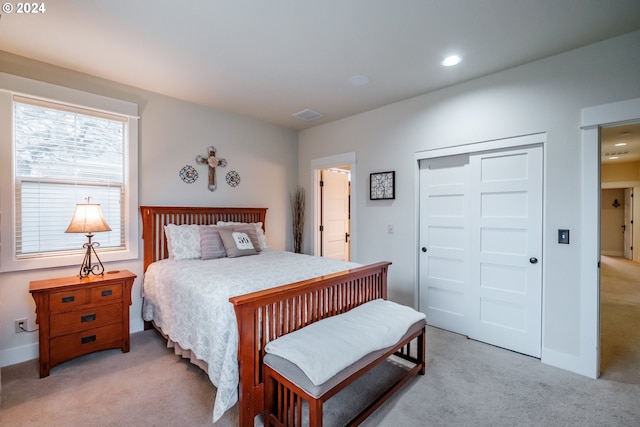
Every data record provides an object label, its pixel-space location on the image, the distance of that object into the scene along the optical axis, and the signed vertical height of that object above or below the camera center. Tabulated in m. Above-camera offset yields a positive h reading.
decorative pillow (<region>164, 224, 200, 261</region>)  3.04 -0.33
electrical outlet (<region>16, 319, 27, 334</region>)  2.50 -1.01
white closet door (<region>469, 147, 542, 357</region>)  2.60 -0.36
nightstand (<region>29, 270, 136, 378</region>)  2.26 -0.88
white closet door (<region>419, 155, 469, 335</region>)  3.07 -0.33
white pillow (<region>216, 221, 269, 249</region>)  3.60 -0.28
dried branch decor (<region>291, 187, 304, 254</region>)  4.72 -0.08
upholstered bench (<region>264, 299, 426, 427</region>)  1.45 -0.82
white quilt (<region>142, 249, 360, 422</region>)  1.75 -0.65
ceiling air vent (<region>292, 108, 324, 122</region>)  3.87 +1.38
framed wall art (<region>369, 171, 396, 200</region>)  3.56 +0.35
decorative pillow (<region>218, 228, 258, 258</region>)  3.15 -0.35
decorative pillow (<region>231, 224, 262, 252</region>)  3.45 -0.24
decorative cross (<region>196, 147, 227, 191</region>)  3.70 +0.65
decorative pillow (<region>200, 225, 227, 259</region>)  3.06 -0.35
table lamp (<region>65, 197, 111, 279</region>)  2.45 -0.11
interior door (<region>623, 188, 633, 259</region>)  7.46 -0.28
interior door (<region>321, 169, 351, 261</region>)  4.77 -0.03
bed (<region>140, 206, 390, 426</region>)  1.67 -0.65
